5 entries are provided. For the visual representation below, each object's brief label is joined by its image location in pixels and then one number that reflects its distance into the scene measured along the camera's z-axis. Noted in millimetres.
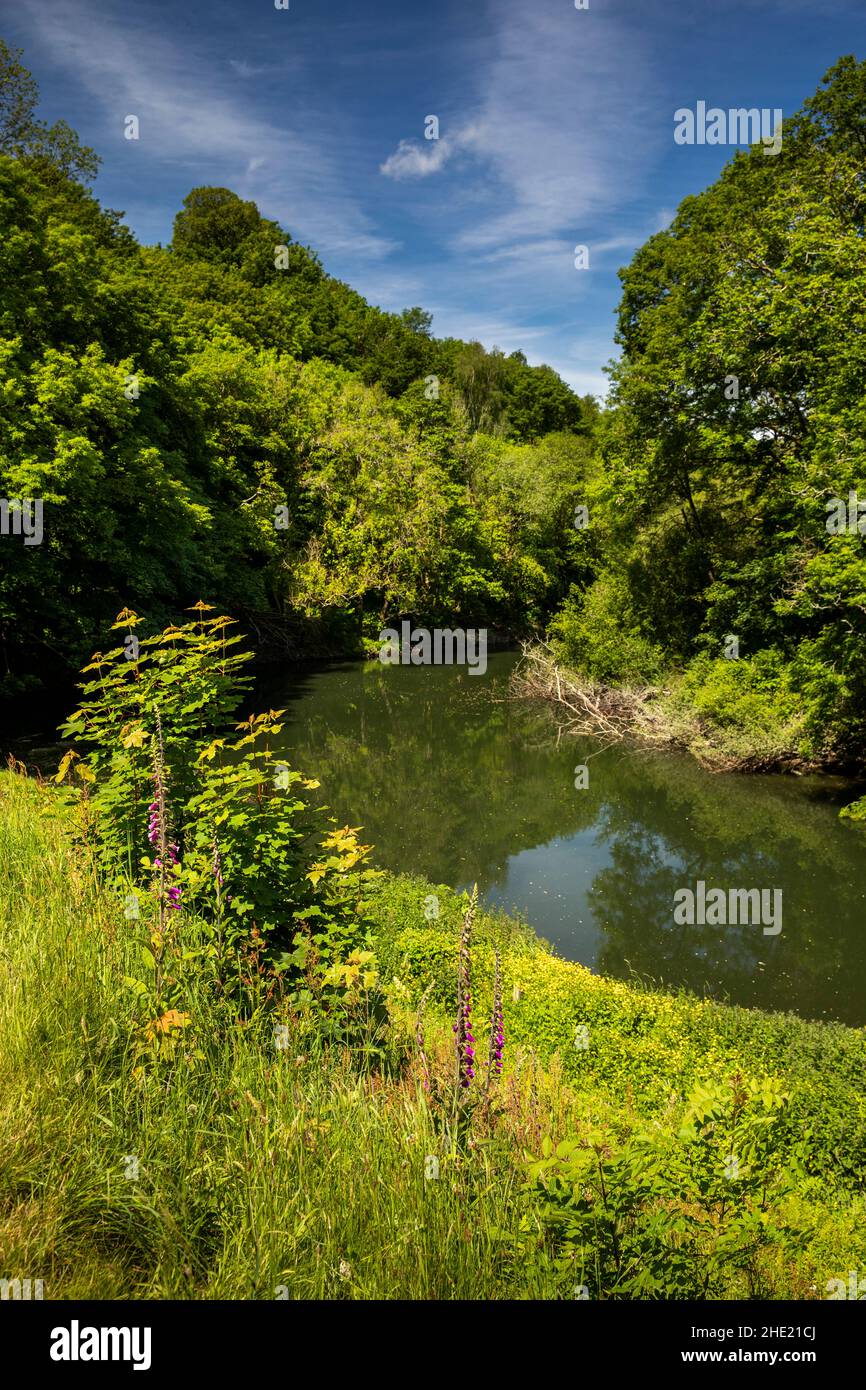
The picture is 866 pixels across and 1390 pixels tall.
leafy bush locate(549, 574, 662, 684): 24234
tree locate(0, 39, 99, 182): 26391
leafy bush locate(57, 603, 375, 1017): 3930
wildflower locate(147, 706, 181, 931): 3756
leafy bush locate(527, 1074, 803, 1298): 2393
